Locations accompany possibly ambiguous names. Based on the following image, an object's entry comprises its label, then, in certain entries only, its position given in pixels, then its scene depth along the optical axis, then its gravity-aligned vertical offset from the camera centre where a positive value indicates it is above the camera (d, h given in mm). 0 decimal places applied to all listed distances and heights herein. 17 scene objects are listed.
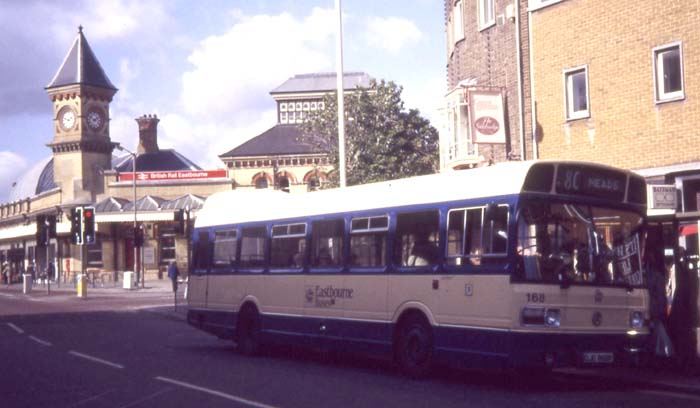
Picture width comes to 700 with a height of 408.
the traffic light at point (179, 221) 29703 +1554
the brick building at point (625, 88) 20328 +3828
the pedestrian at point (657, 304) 14445 -578
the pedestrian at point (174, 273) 38653 +62
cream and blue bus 13109 -1
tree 56219 +7629
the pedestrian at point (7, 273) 84250 +402
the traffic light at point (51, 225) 56156 +2837
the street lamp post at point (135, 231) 53059 +2256
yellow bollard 52281 -598
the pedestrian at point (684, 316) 15102 -777
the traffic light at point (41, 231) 52438 +2371
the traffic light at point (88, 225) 47781 +2395
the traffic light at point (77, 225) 48250 +2418
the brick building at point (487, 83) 25516 +4926
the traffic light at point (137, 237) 52875 +1965
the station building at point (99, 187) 78938 +7404
